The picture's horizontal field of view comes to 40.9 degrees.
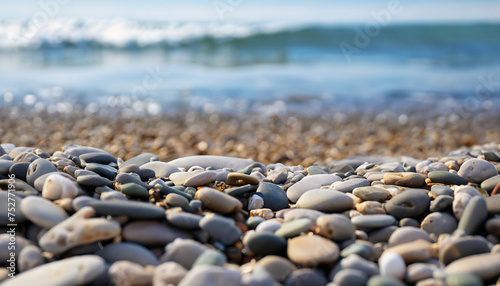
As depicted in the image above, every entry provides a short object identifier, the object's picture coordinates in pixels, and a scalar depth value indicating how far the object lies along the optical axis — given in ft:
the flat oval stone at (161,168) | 2.13
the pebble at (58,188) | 1.78
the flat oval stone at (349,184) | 1.99
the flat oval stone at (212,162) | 2.30
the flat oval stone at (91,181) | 1.86
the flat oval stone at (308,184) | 2.00
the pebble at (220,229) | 1.71
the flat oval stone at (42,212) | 1.66
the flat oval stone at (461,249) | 1.62
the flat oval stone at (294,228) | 1.69
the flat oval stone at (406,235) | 1.71
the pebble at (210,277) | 1.46
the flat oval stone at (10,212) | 1.69
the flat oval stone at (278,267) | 1.58
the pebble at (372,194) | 1.91
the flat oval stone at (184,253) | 1.62
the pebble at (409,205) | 1.83
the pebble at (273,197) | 1.96
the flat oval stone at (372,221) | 1.77
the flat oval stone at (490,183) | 1.92
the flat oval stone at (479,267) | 1.54
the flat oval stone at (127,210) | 1.68
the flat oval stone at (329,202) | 1.86
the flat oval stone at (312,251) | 1.60
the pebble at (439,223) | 1.78
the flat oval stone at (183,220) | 1.70
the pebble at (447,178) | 2.00
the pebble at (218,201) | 1.82
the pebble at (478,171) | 2.01
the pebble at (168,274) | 1.51
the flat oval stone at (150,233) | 1.67
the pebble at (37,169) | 1.89
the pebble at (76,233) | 1.60
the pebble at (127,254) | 1.62
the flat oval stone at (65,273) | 1.49
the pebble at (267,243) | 1.65
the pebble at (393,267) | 1.56
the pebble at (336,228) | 1.70
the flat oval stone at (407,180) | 2.00
